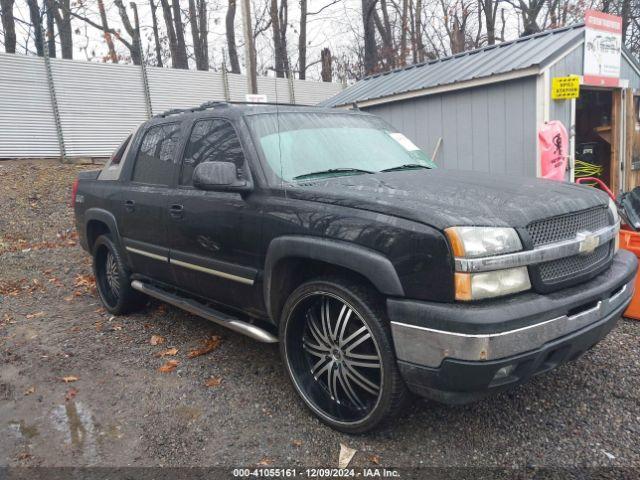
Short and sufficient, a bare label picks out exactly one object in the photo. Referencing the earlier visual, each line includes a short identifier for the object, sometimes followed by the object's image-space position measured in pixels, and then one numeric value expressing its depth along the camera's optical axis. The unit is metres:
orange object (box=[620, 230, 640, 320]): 4.25
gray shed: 7.36
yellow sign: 7.06
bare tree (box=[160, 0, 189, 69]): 23.84
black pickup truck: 2.39
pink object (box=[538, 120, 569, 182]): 7.18
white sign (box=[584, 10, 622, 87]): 7.85
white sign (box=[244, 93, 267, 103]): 8.02
